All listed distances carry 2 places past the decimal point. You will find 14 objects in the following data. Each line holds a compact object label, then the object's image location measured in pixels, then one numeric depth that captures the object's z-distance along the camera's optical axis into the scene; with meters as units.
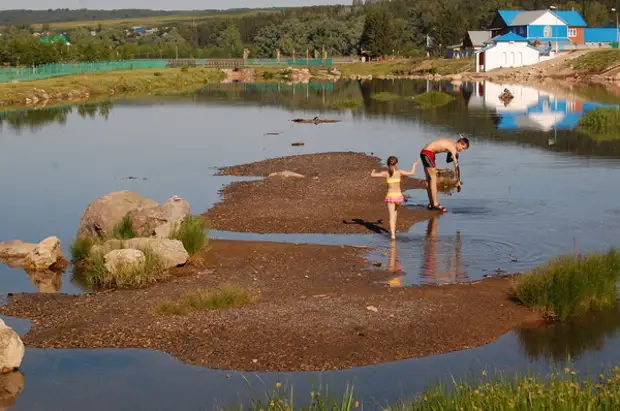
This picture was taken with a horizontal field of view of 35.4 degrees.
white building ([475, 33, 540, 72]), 136.38
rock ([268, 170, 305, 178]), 34.03
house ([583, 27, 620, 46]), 153.75
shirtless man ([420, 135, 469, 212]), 25.14
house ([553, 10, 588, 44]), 150.75
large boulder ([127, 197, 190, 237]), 22.62
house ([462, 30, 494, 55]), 153.56
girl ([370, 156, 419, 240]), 22.95
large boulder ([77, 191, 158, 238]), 23.30
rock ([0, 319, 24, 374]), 14.59
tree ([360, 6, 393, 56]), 174.62
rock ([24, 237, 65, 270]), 21.72
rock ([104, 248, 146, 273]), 19.55
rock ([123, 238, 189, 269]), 20.34
